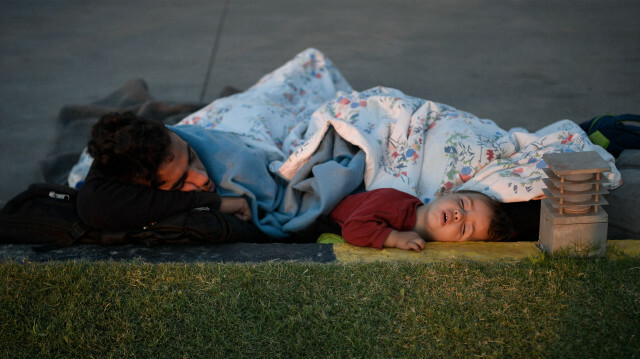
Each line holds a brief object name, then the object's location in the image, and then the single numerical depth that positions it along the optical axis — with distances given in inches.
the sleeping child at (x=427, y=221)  187.9
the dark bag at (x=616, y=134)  231.0
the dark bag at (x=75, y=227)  195.0
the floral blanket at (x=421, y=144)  207.0
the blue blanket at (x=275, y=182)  210.1
